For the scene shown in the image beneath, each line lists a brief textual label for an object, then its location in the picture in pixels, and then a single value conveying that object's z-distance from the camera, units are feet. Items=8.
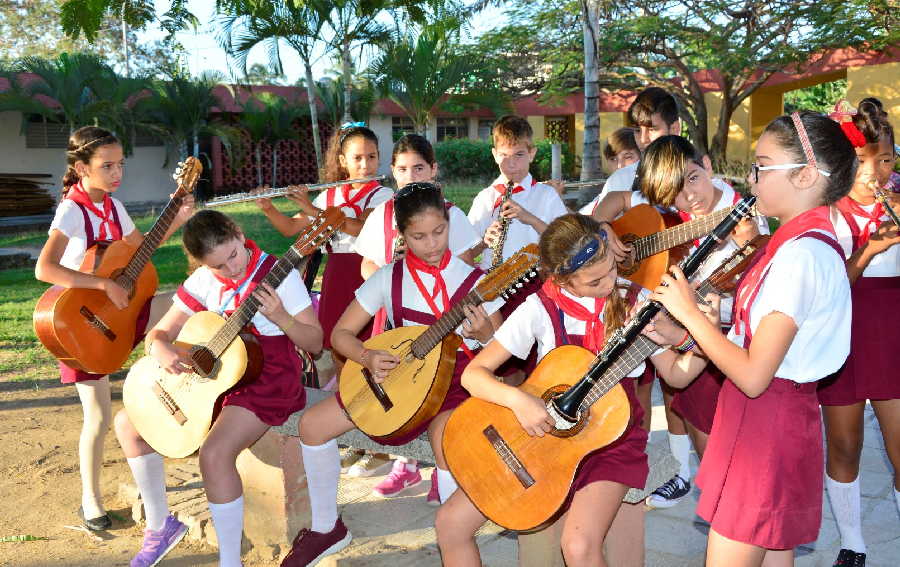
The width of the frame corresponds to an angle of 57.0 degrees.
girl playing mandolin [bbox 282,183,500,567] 11.94
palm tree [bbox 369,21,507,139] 52.06
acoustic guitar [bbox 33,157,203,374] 13.76
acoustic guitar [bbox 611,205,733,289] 12.67
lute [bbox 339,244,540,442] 11.03
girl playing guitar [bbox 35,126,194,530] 13.96
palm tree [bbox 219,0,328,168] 46.19
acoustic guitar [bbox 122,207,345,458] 12.06
